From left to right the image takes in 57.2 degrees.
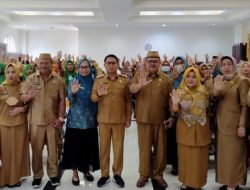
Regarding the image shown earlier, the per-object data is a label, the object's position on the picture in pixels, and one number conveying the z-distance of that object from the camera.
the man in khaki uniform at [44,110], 2.67
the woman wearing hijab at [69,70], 4.58
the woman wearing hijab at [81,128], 2.72
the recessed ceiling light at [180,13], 8.77
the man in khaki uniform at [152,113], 2.68
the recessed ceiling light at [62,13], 8.75
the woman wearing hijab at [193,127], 2.49
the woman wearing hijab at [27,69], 4.17
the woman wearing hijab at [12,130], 2.61
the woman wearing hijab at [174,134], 3.08
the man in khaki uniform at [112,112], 2.70
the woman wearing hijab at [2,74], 3.55
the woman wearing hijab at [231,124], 2.45
